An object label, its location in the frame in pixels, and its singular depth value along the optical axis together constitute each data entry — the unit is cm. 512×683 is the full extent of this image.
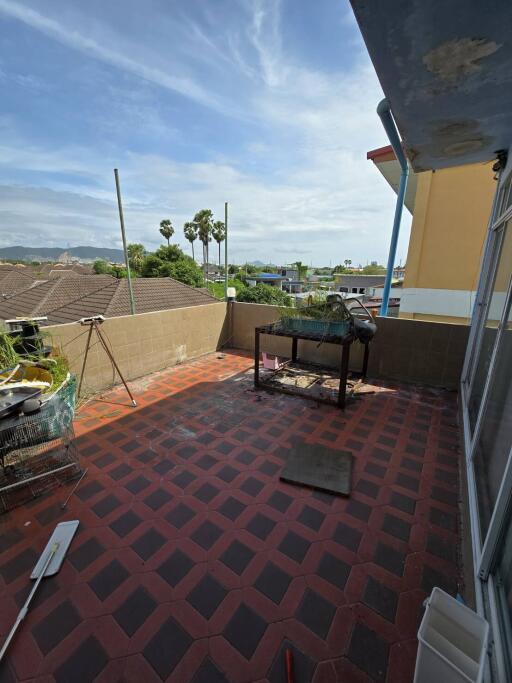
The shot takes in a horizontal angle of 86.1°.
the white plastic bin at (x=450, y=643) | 92
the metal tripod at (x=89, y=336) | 357
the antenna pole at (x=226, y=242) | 594
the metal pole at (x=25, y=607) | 137
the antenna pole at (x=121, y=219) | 414
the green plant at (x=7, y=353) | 260
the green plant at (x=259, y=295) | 2127
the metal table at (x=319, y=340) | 365
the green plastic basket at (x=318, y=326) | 378
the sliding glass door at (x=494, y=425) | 123
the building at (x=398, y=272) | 3922
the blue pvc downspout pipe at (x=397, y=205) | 252
